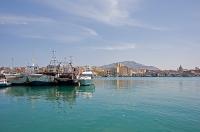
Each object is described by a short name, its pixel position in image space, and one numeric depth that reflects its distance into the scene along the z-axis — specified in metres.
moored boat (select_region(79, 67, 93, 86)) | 50.12
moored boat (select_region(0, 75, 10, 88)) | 46.14
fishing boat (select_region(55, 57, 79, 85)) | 49.05
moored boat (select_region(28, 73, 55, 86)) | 48.34
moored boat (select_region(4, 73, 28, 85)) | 49.65
